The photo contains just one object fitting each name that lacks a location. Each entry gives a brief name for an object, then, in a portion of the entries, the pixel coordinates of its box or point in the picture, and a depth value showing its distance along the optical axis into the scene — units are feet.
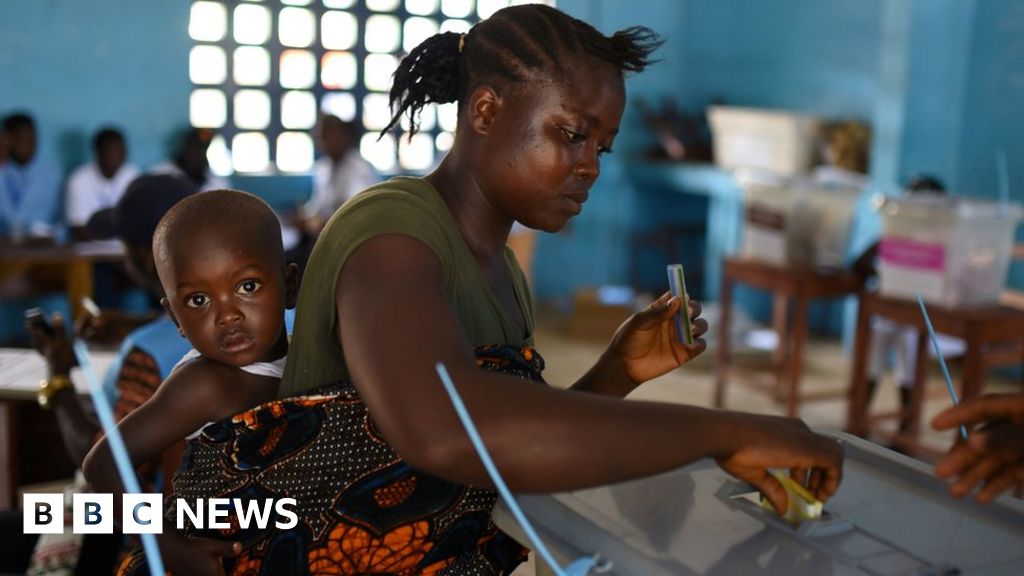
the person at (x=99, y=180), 18.81
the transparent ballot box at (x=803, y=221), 14.73
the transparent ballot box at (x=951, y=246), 12.03
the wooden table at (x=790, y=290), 14.79
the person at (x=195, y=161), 18.11
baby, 4.27
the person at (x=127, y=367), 5.89
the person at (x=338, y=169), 18.83
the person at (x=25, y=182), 18.10
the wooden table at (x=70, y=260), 15.29
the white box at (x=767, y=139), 20.20
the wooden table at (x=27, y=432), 7.66
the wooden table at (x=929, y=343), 11.97
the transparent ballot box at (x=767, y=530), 2.98
